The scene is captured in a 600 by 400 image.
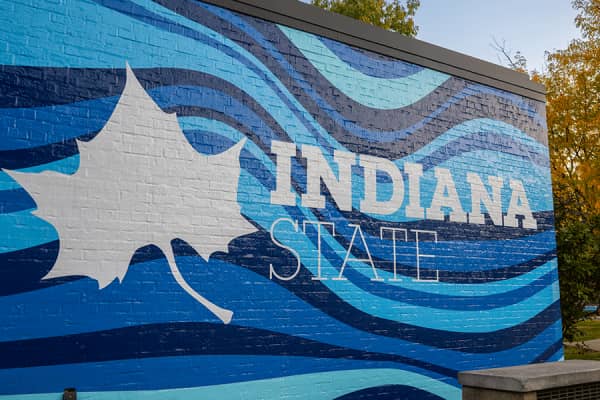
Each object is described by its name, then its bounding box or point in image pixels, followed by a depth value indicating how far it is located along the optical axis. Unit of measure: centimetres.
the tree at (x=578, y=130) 1602
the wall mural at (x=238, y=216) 622
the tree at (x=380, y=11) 2865
